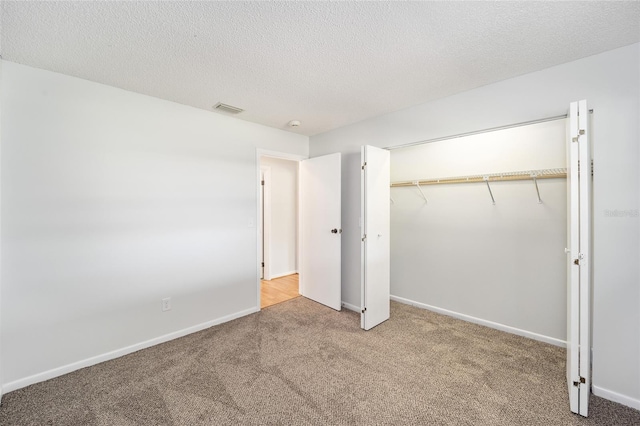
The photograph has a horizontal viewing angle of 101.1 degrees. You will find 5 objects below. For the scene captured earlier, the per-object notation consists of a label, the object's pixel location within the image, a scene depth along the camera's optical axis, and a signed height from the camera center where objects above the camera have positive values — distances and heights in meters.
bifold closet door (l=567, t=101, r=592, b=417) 1.63 -0.27
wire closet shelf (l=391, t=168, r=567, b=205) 2.51 +0.38
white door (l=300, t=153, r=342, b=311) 3.44 -0.24
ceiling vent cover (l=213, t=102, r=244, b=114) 2.80 +1.14
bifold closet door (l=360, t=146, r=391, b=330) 2.86 -0.26
